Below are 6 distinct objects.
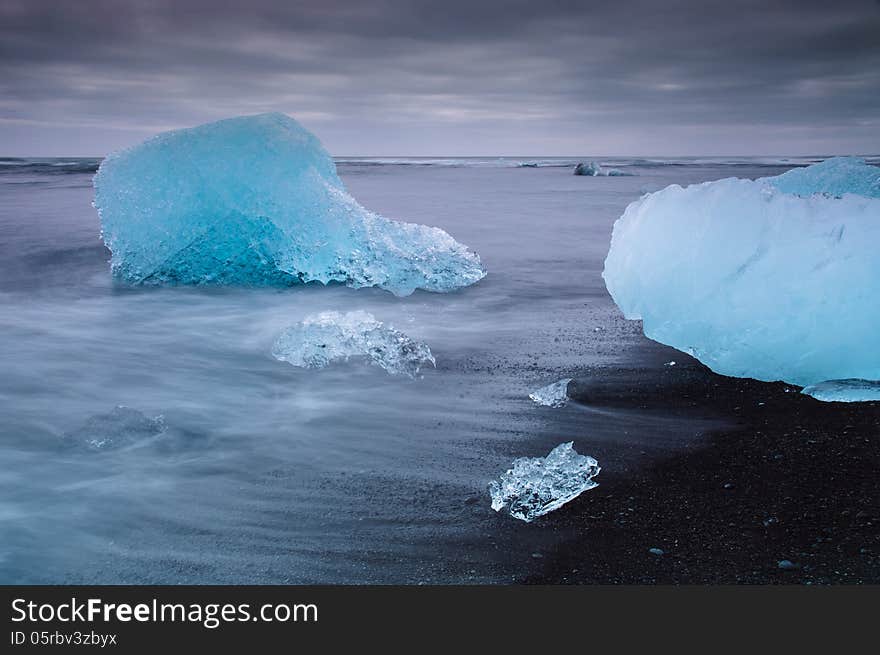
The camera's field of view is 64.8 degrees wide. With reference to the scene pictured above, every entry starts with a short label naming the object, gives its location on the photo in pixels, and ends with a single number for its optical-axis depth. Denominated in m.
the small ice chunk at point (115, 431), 3.00
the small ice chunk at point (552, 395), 3.38
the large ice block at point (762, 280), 3.39
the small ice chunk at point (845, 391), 3.18
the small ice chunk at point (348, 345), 3.98
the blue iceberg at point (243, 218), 5.68
